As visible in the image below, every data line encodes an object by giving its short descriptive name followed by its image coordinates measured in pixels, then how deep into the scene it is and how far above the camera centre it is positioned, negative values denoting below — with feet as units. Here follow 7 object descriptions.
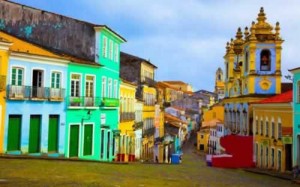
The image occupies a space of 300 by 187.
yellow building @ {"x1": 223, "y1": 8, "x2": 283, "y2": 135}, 174.29 +23.11
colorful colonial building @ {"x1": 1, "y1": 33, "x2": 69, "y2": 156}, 84.23 +4.64
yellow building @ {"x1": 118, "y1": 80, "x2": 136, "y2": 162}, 131.75 +2.39
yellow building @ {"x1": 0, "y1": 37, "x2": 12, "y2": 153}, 80.94 +8.74
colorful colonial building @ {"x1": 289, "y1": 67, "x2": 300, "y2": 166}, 108.99 +3.82
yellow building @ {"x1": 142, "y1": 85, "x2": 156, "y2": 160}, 182.29 +3.32
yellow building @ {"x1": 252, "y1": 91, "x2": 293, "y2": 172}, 119.75 +0.21
